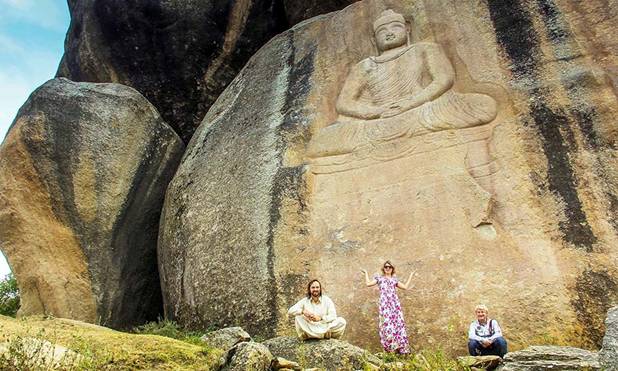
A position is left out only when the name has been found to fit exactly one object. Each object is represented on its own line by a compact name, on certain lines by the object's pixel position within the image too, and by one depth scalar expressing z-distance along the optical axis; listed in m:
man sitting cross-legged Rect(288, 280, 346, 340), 4.96
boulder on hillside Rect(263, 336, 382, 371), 4.44
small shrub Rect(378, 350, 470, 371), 3.86
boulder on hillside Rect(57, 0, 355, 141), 9.90
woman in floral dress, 5.48
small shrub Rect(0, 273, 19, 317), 14.36
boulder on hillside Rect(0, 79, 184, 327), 7.56
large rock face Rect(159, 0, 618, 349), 5.83
